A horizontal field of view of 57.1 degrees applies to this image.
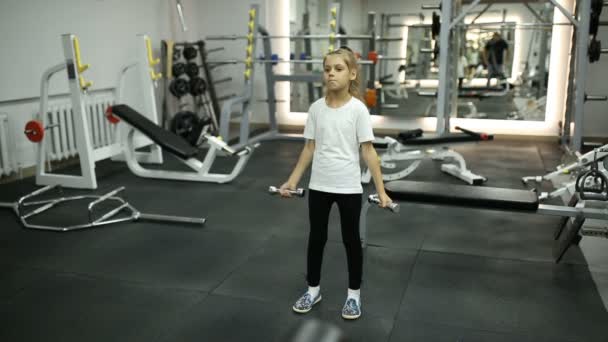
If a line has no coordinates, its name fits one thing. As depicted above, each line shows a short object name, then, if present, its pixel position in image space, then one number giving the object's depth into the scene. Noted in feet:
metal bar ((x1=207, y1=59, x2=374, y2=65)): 16.72
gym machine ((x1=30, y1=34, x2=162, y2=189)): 12.60
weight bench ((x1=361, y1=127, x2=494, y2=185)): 13.16
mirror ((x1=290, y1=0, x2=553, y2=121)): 20.13
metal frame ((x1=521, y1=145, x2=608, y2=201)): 10.33
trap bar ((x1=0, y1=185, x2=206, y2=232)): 10.57
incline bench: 13.48
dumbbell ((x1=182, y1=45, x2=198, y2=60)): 19.21
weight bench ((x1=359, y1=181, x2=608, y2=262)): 8.21
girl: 6.34
